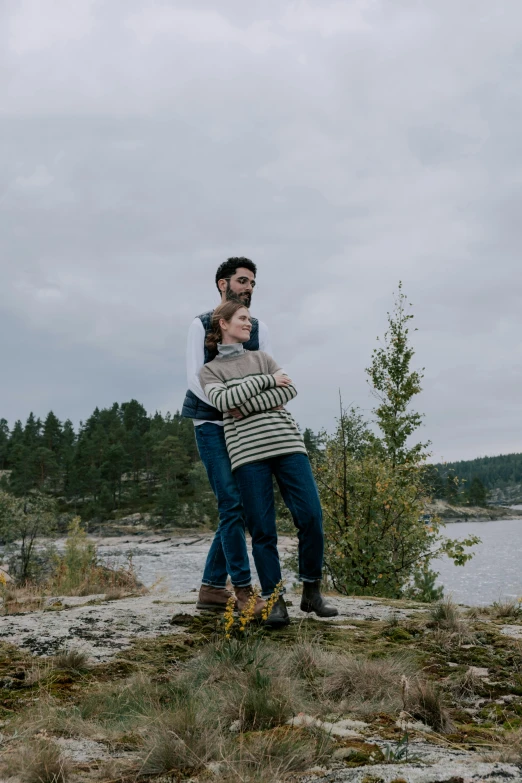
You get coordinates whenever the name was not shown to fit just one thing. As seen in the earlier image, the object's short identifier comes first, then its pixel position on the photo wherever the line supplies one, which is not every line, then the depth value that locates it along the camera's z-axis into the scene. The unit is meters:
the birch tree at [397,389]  16.48
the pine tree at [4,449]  101.06
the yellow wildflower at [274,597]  3.34
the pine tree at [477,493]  113.12
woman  3.96
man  4.23
